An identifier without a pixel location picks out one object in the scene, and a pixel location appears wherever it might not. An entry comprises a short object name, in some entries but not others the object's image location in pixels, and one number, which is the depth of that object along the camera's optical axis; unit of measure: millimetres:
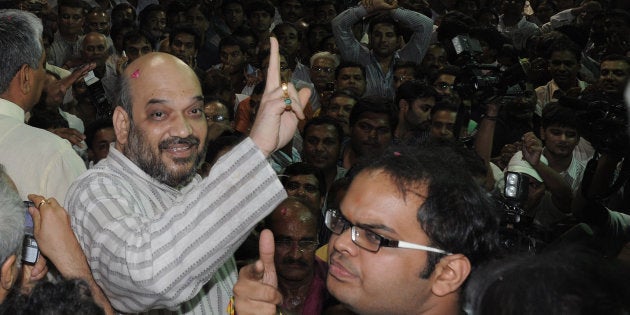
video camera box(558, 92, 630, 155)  3820
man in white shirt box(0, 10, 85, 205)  2689
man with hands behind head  7242
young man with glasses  1892
